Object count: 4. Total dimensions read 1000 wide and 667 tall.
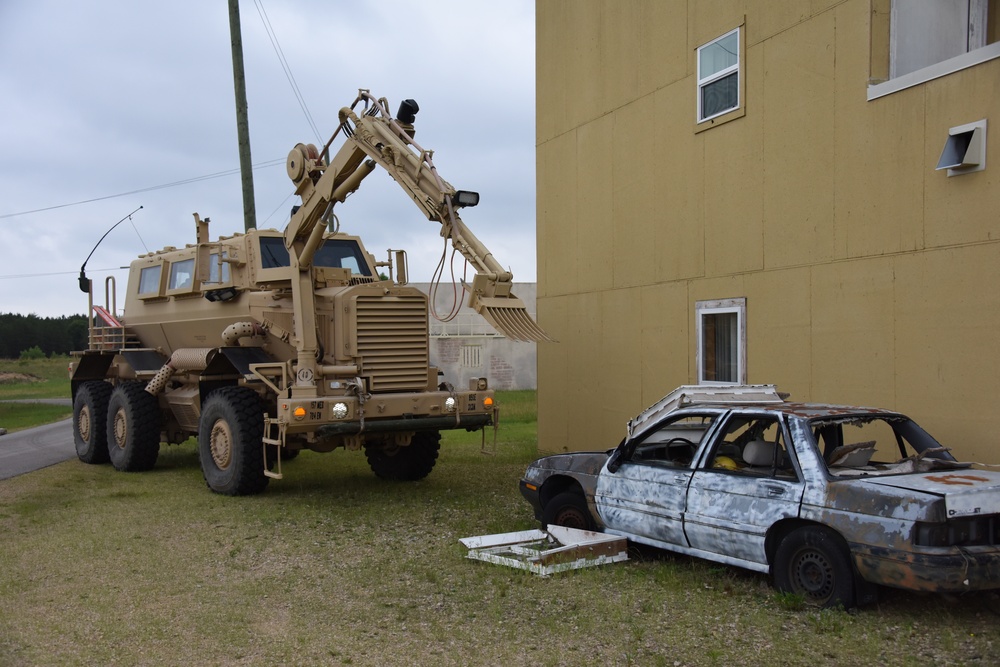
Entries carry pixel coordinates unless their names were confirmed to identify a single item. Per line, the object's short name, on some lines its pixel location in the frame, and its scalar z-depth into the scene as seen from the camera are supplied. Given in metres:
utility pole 16.72
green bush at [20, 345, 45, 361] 61.57
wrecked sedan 5.27
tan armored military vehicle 9.65
